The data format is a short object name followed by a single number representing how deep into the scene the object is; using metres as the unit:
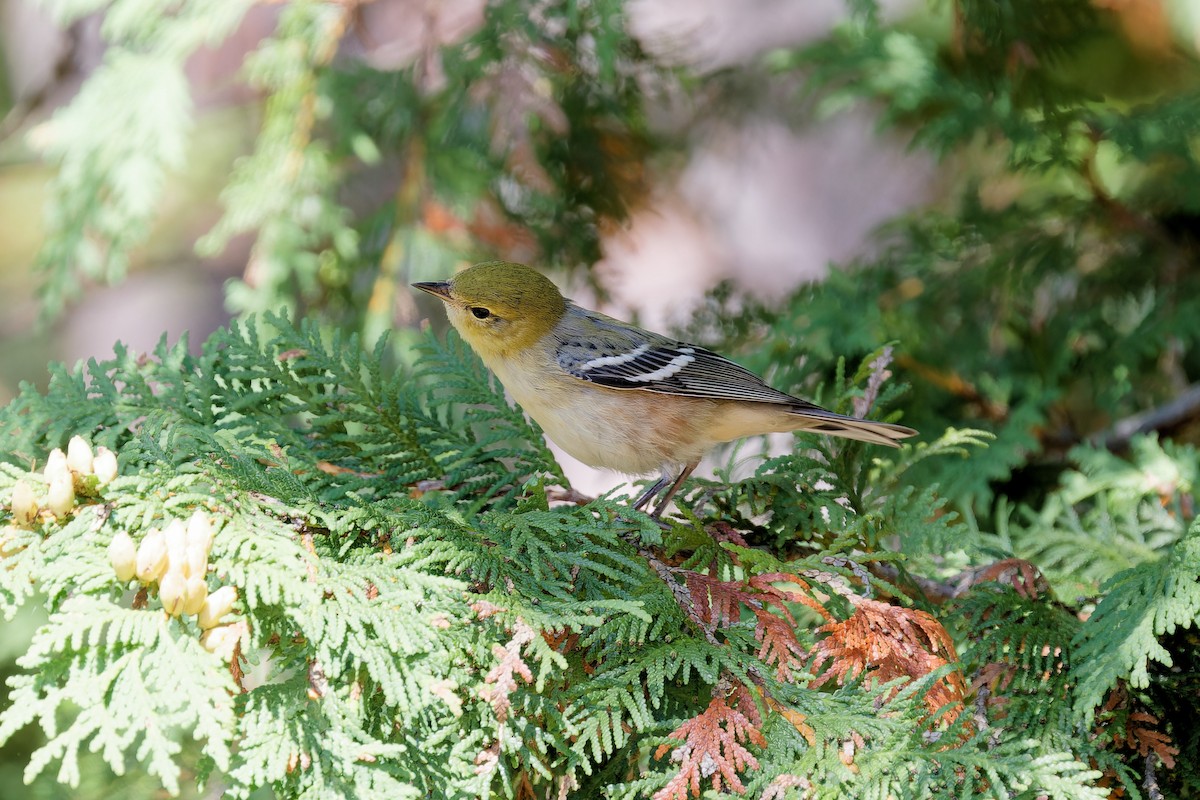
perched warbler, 4.82
